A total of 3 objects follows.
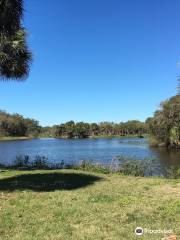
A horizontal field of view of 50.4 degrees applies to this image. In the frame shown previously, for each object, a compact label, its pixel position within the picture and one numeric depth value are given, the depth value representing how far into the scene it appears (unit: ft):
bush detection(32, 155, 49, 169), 31.43
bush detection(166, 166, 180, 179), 25.78
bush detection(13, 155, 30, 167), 32.93
